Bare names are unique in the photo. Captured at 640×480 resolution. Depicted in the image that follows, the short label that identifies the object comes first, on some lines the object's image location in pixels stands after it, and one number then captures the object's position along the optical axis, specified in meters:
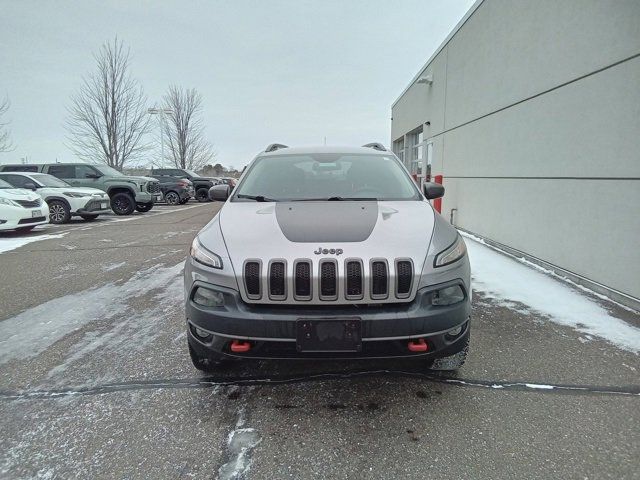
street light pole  29.84
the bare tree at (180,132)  35.97
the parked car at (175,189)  20.36
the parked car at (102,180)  14.53
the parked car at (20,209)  9.40
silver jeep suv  2.18
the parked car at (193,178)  21.93
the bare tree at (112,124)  24.59
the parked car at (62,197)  11.79
